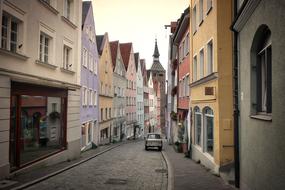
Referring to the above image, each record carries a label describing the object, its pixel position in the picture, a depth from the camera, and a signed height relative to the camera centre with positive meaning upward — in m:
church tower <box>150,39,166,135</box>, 86.88 +7.02
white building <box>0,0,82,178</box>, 11.40 +0.97
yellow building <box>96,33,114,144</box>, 33.03 +1.82
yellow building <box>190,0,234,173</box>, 12.53 +0.96
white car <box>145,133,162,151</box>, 29.20 -3.21
